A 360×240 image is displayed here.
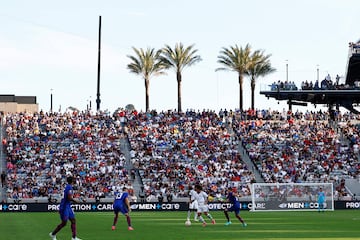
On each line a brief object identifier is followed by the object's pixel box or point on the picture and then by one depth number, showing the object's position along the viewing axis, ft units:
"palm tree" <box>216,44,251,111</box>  300.40
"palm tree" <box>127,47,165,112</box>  301.43
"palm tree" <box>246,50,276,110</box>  301.43
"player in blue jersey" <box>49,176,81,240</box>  83.51
